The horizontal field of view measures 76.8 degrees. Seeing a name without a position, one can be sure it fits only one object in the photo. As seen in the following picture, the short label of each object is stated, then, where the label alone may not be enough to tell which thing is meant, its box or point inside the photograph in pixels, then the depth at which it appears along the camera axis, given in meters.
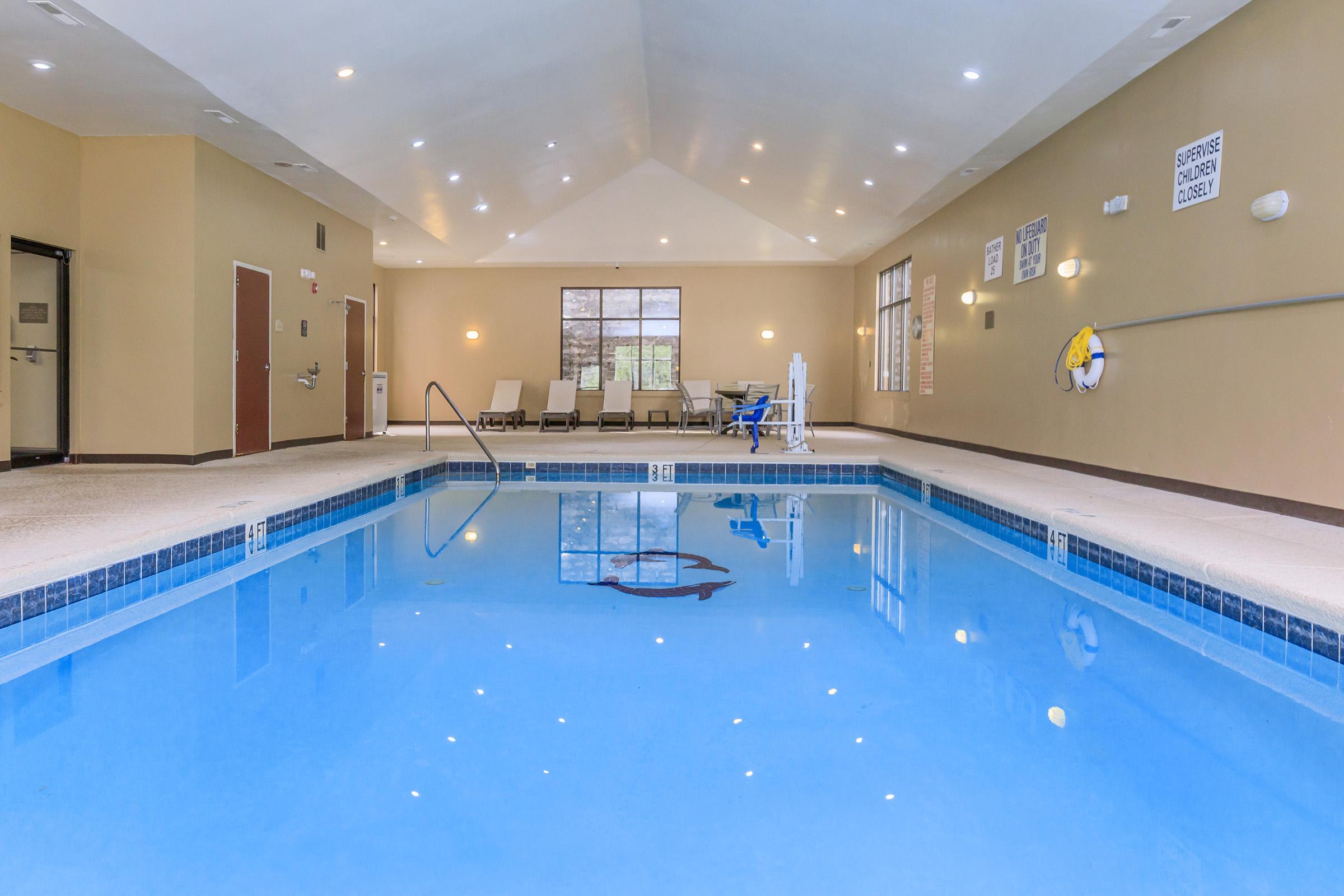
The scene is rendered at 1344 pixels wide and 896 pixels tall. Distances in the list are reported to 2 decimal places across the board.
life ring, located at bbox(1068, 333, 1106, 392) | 5.79
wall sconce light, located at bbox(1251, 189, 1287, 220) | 4.08
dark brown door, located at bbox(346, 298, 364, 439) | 9.44
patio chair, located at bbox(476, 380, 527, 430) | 12.76
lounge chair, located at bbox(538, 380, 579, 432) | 12.59
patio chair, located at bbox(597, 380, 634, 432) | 12.74
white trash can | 10.72
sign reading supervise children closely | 4.64
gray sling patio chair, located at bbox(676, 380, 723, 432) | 11.88
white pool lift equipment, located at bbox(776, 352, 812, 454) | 8.15
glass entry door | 6.10
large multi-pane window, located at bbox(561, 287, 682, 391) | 13.22
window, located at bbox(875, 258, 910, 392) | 10.85
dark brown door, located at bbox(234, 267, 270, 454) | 7.04
